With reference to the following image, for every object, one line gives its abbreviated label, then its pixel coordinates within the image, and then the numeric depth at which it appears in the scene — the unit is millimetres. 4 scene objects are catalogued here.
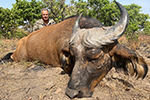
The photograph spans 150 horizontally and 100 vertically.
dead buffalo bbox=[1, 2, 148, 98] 2105
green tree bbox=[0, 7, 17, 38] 11430
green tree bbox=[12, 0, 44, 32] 12616
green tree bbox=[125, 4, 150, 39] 24756
